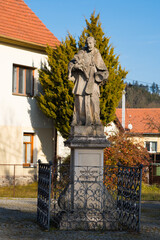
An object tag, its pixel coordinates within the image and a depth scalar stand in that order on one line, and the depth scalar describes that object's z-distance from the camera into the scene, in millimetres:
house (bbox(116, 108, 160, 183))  37844
